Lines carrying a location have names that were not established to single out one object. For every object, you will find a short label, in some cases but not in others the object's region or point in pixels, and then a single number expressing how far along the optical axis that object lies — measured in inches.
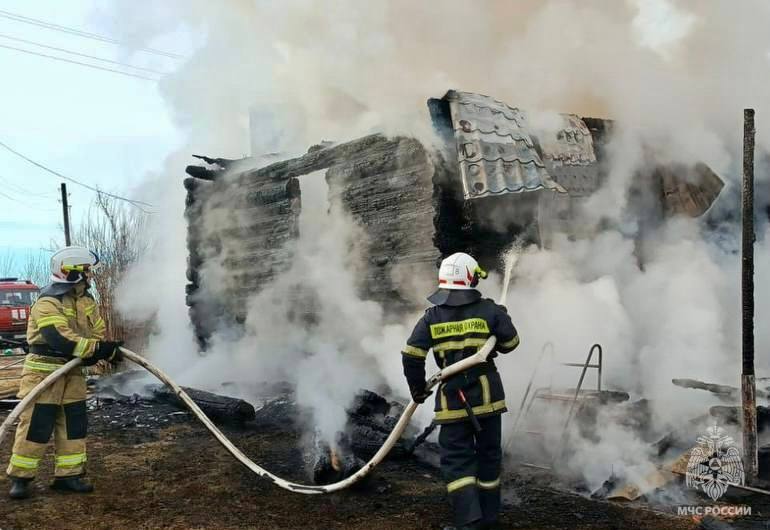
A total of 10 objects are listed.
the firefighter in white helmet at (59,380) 200.1
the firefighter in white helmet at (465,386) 163.9
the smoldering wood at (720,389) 234.7
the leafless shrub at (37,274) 1942.9
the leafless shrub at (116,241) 788.9
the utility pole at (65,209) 695.7
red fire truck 817.6
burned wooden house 299.7
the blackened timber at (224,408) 296.8
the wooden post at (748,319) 187.3
